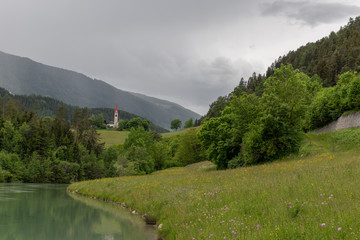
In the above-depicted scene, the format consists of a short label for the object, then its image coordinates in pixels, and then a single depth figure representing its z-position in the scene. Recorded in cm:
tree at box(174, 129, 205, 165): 11056
